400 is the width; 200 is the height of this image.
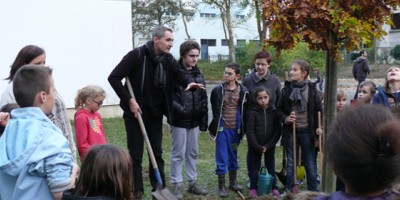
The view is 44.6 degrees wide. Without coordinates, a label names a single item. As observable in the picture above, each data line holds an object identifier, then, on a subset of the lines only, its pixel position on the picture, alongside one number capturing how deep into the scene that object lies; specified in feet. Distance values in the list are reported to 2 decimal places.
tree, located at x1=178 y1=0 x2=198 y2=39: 139.10
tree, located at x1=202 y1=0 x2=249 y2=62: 112.37
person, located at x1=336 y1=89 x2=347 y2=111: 21.03
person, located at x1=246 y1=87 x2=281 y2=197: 20.59
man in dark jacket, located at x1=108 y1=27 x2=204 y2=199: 18.10
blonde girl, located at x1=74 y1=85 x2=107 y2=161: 16.34
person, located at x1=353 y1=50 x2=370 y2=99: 65.26
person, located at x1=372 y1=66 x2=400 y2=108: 17.57
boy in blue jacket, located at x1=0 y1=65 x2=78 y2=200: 8.83
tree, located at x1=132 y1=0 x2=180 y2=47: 130.93
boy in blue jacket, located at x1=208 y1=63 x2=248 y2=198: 21.09
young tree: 13.35
